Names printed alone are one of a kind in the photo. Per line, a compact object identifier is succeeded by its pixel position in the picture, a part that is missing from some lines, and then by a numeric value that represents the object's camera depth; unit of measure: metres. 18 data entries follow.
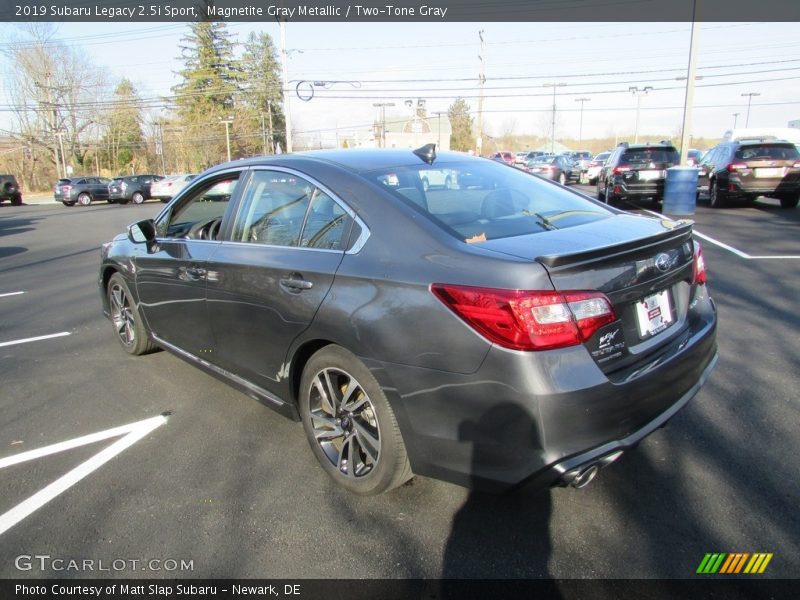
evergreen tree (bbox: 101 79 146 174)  60.43
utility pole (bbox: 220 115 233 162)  61.25
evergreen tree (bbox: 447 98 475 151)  103.19
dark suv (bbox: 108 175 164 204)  30.97
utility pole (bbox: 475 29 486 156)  37.09
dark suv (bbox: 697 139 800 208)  13.29
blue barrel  12.73
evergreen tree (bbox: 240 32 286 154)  75.81
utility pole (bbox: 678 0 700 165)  13.12
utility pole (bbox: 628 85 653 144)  54.19
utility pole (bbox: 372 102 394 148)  51.22
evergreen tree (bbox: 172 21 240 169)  66.44
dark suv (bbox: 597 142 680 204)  14.53
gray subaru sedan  2.10
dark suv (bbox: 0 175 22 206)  31.22
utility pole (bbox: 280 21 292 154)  30.05
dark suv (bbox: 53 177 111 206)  30.62
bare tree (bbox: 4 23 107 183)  50.44
